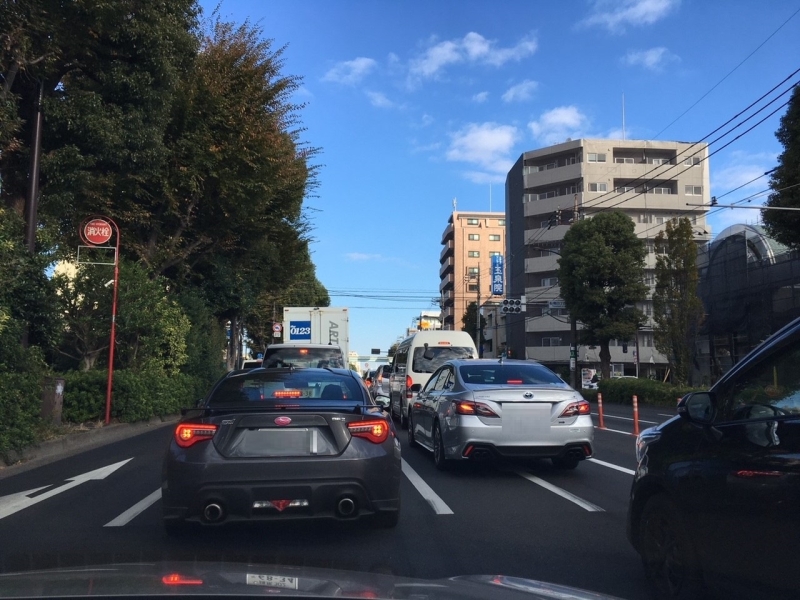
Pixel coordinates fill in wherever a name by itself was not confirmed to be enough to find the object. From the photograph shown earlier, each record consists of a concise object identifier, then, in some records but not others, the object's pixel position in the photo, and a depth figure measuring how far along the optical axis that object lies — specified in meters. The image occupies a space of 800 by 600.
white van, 17.64
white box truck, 25.98
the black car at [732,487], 3.57
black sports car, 5.71
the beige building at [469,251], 94.25
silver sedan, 9.04
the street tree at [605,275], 38.25
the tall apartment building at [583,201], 59.88
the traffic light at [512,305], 42.46
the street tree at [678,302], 31.47
